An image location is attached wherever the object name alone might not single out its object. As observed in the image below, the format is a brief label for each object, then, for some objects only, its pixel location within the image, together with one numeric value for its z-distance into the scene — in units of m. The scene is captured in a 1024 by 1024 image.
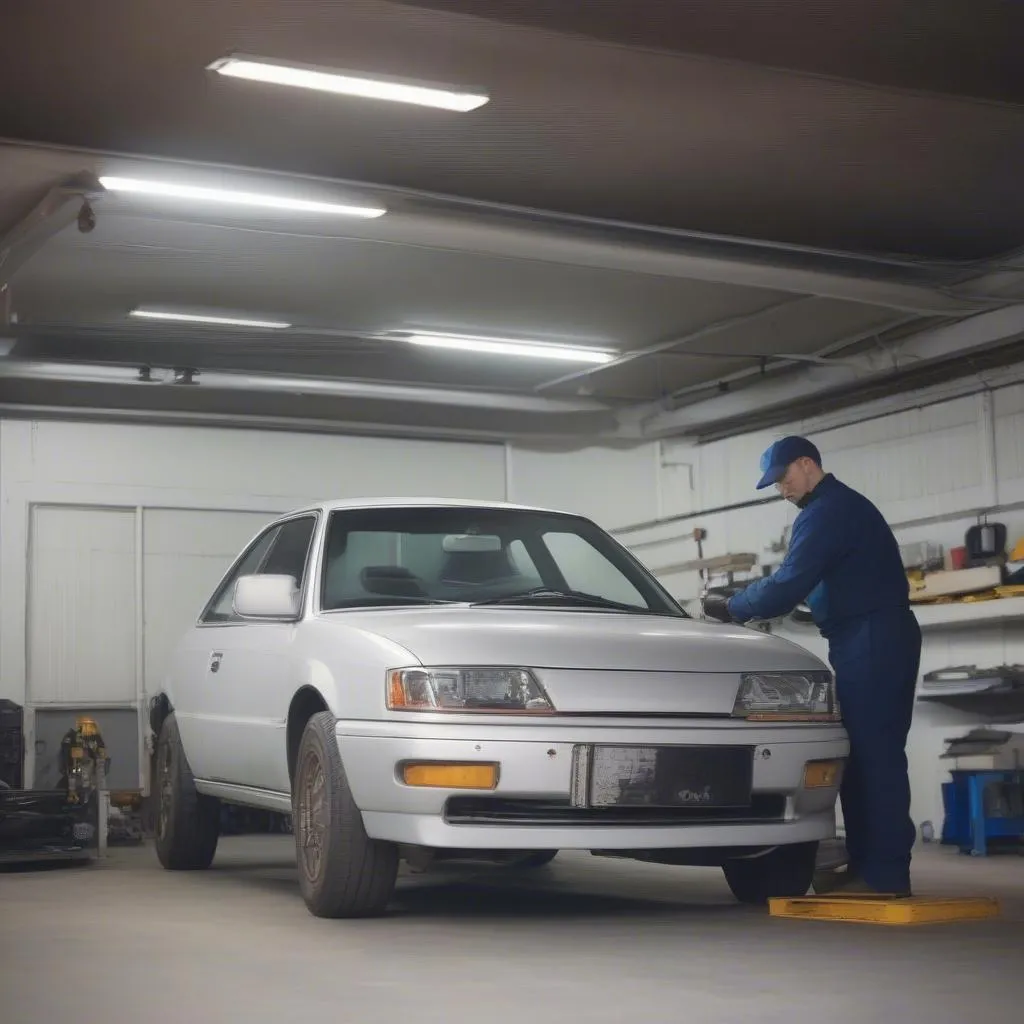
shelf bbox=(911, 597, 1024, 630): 9.85
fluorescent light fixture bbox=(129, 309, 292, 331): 10.94
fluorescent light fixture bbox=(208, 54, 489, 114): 6.61
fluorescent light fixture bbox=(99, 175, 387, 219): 7.70
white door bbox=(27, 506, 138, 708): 12.46
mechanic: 5.83
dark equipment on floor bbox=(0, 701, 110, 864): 8.36
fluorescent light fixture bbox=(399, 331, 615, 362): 11.38
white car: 5.06
